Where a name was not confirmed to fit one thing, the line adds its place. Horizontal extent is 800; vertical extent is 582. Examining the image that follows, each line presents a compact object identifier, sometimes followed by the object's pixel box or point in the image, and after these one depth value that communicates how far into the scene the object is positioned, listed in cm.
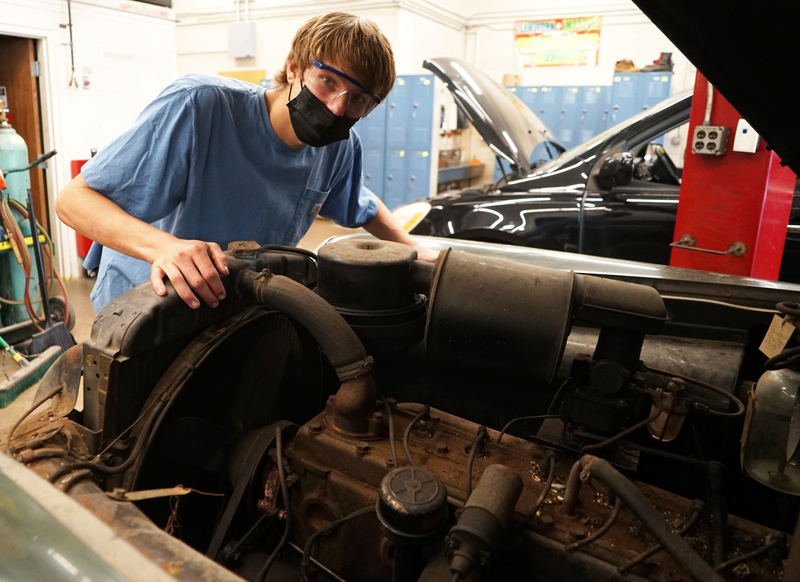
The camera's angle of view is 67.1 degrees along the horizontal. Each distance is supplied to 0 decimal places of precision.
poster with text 942
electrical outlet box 265
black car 332
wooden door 485
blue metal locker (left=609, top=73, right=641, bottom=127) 783
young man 138
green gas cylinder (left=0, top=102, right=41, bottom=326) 362
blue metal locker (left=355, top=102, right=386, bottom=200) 757
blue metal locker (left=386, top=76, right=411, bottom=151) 739
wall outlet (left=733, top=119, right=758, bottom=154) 260
